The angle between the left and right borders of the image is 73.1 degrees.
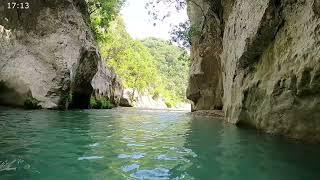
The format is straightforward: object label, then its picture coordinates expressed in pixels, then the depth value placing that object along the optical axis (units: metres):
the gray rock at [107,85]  18.15
